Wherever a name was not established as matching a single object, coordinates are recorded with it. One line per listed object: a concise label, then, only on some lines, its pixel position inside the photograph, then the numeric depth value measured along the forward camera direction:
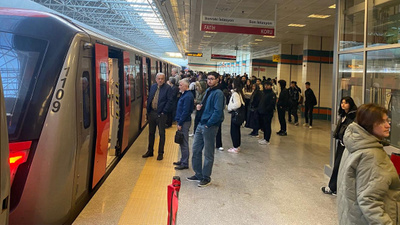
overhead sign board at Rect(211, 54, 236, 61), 22.91
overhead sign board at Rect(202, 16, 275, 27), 8.29
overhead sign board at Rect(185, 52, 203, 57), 24.38
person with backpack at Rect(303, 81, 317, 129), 11.45
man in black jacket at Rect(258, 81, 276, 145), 8.05
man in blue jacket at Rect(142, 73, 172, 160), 5.83
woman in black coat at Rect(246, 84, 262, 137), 8.48
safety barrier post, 2.21
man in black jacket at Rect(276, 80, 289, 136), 9.57
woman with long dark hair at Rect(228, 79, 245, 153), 6.62
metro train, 2.88
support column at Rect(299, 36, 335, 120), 14.36
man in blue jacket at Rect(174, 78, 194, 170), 5.38
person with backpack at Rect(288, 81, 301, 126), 11.97
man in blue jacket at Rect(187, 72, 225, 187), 4.54
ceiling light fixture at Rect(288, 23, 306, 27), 11.68
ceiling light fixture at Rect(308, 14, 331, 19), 10.00
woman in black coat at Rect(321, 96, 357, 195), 4.24
